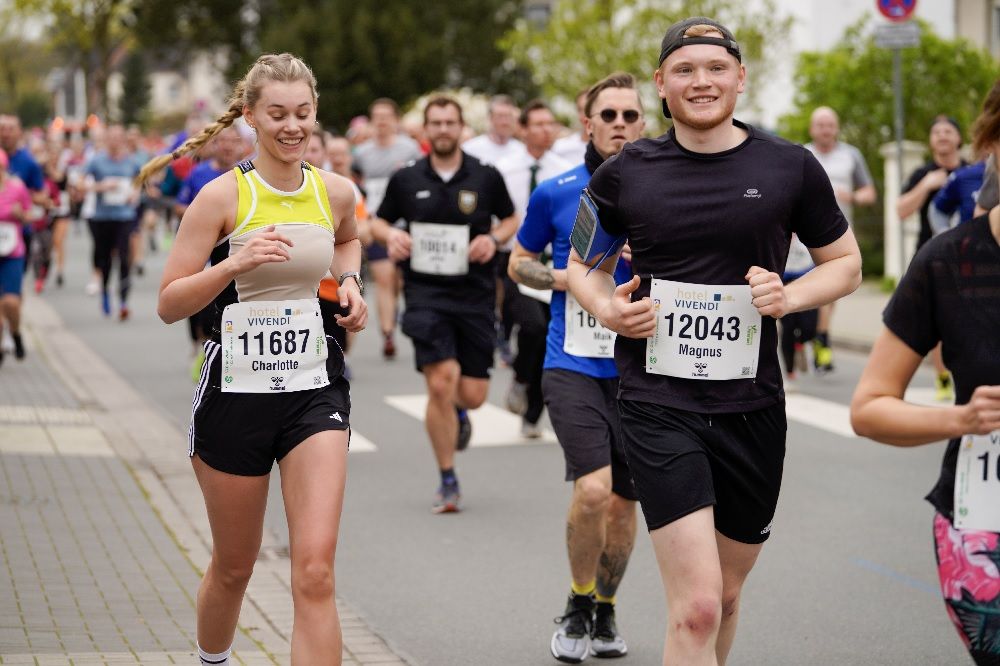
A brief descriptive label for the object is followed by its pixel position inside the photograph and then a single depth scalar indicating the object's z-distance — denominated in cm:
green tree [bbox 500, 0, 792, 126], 3081
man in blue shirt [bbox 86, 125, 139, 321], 1931
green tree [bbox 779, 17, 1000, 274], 2216
